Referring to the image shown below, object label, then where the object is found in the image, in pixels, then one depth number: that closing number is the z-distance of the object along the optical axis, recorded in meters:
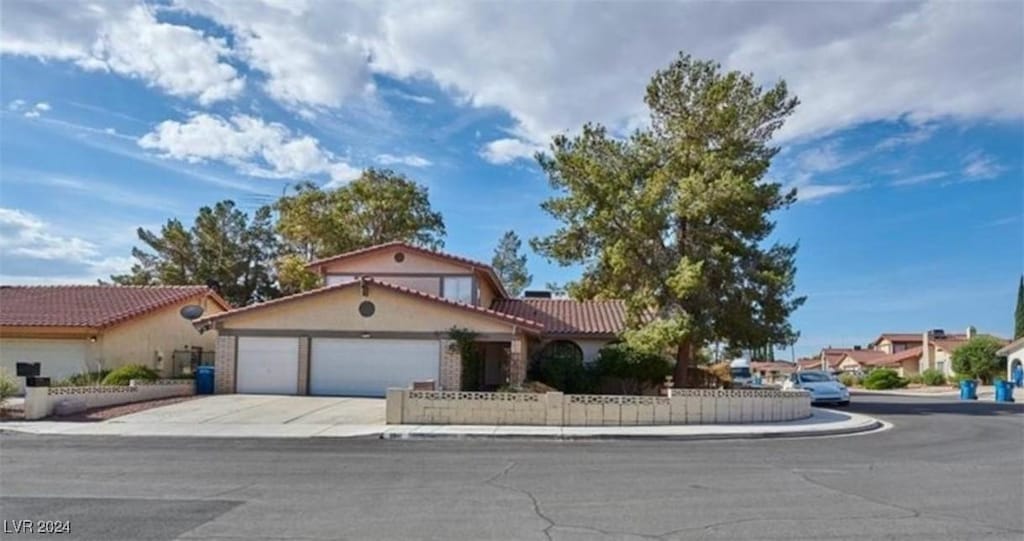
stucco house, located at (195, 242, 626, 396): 26.52
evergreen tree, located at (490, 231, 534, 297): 65.31
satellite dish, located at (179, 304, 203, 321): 32.41
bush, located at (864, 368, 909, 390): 56.69
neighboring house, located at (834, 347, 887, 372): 86.39
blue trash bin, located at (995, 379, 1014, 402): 36.88
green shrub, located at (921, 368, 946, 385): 58.22
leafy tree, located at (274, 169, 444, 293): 45.62
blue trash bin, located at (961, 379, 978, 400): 39.31
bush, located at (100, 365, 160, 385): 25.59
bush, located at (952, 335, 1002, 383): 55.16
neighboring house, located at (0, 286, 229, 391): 28.47
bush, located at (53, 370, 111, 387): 25.53
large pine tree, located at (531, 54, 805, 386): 28.92
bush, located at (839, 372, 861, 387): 63.06
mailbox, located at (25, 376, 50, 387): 20.06
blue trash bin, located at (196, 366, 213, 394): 26.95
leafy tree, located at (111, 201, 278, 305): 51.75
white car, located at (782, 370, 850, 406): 31.62
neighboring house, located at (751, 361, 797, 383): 89.44
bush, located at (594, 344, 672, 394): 27.88
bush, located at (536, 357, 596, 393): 27.61
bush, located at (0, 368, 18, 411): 20.52
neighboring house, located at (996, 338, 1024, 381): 50.81
